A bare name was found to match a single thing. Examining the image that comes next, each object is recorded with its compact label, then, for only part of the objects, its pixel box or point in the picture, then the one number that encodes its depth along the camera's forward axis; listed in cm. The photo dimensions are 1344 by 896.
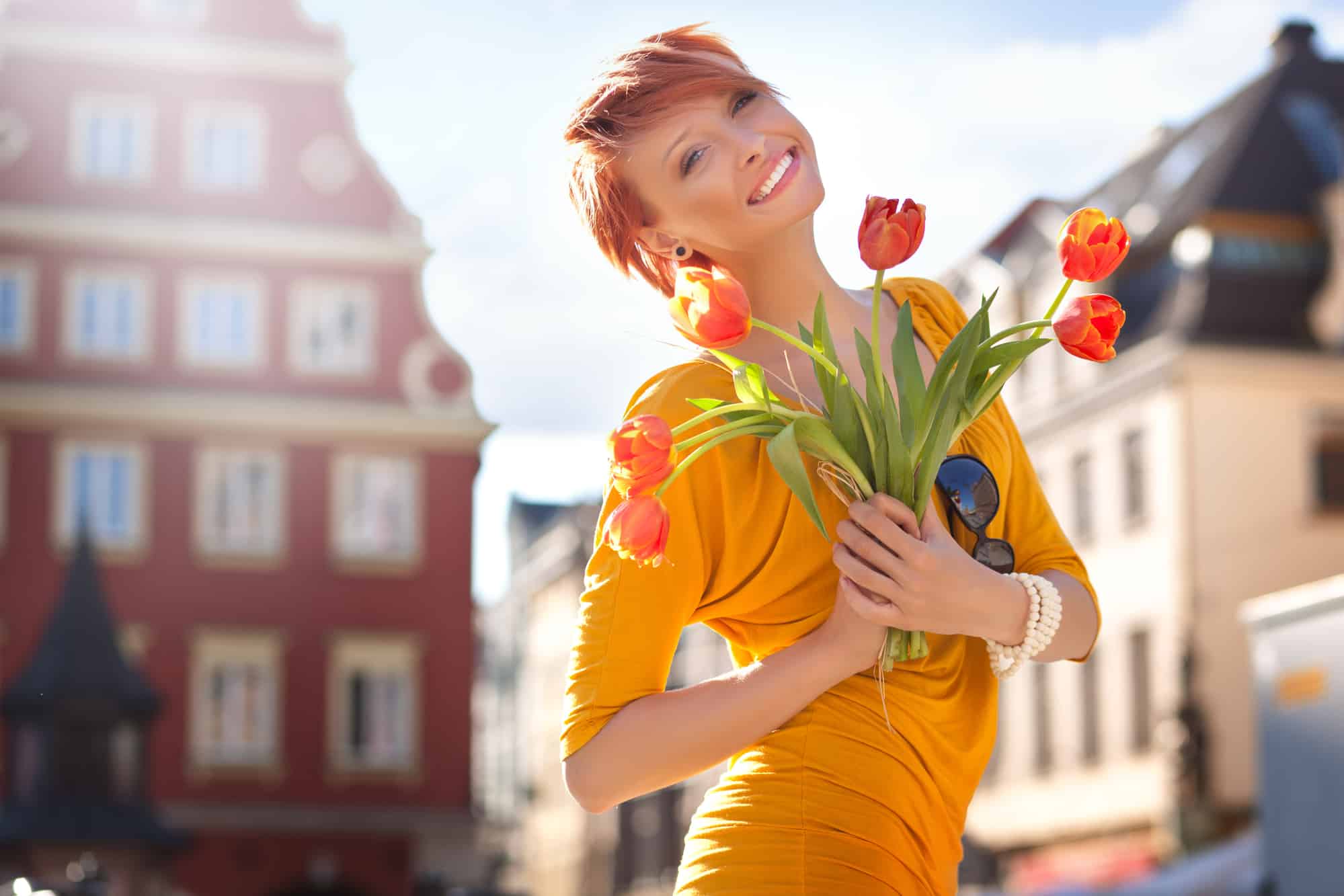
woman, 203
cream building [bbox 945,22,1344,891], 2400
